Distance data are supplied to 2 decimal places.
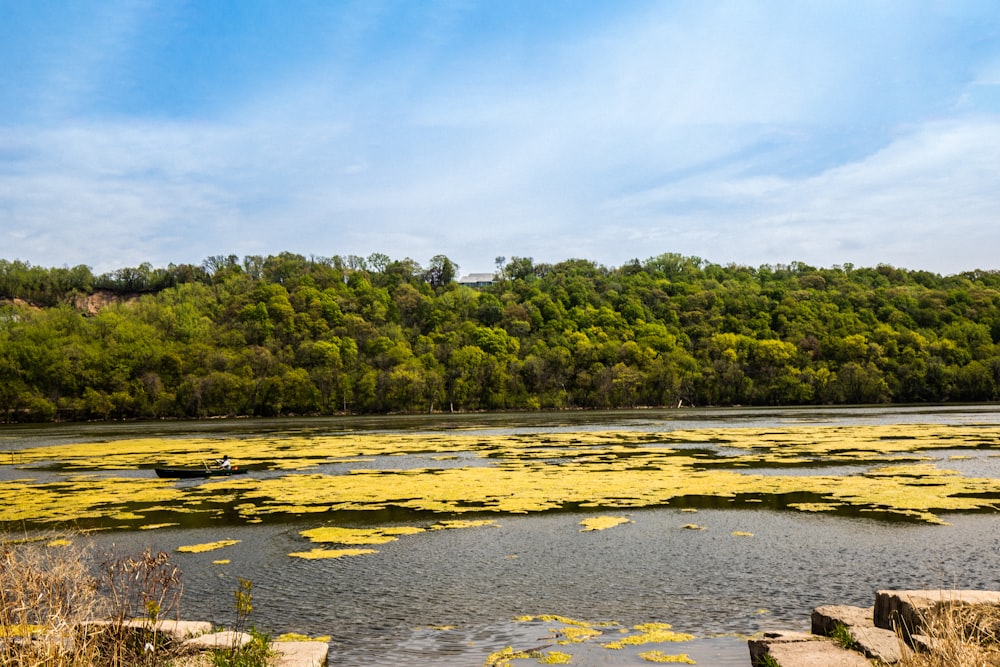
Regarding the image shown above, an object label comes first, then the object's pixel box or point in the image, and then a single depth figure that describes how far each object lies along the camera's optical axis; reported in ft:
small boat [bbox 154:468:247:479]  92.63
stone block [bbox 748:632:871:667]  25.09
